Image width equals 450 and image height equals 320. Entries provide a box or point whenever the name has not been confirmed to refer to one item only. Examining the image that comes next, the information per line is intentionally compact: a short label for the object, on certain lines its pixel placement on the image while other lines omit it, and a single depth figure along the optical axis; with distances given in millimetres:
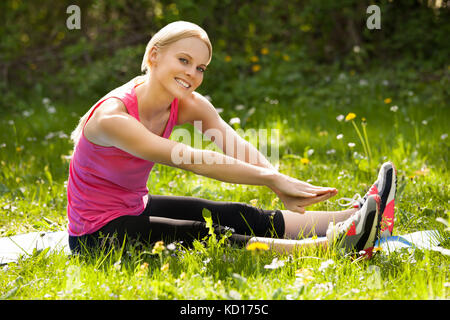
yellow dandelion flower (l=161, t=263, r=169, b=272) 4235
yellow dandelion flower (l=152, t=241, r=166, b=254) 4268
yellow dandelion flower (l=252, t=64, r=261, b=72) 7633
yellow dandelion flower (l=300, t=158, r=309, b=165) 5239
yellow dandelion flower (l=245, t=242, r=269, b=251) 4283
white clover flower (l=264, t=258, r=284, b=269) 4229
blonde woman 4361
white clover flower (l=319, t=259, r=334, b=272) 4284
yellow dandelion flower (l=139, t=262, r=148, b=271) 4237
